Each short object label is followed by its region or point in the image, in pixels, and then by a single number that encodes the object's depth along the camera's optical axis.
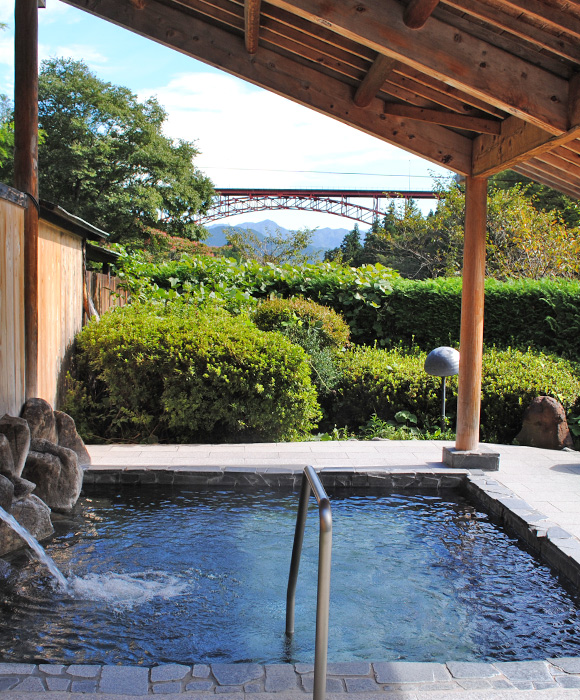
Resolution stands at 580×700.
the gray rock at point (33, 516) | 4.16
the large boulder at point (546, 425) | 7.31
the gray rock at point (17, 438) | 4.70
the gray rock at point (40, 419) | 5.57
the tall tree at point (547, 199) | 19.65
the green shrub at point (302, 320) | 9.34
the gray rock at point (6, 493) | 3.98
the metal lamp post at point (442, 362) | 7.10
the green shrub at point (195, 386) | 7.01
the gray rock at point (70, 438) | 5.72
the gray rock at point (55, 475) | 4.79
